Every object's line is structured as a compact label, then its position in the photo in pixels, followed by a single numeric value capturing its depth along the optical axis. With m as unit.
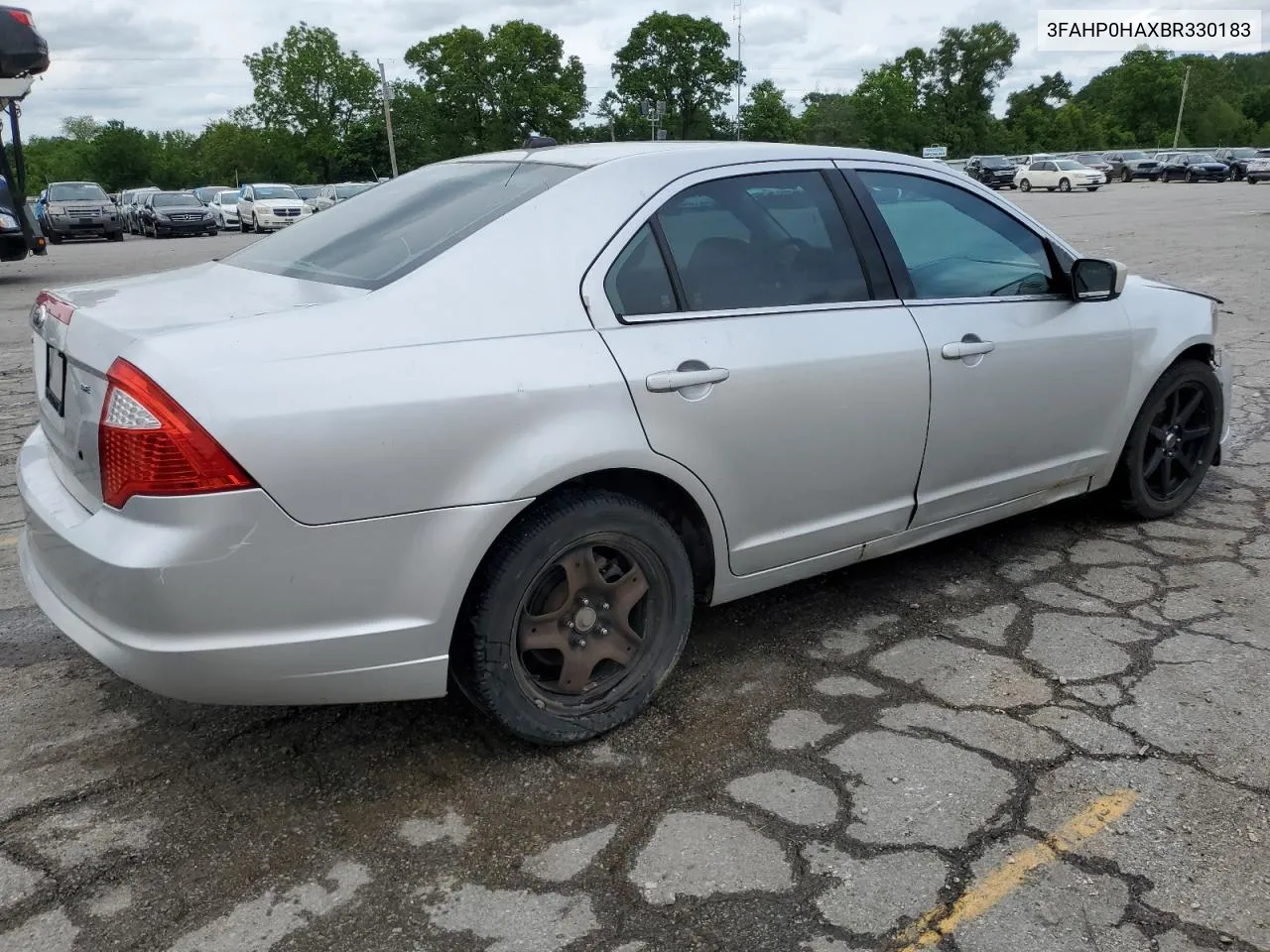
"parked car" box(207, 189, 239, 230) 33.81
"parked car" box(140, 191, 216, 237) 30.33
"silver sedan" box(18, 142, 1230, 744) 2.27
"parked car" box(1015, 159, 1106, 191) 40.81
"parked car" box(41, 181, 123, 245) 27.23
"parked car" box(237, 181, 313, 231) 30.75
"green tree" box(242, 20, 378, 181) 72.38
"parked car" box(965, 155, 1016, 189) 46.72
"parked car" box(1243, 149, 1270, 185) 42.06
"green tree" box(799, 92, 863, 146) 77.69
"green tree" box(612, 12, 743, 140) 80.75
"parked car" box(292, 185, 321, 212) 32.91
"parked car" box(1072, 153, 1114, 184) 50.12
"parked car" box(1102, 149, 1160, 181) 49.06
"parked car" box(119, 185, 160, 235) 33.53
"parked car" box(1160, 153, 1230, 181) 46.00
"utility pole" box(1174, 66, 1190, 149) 82.38
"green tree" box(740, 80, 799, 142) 80.06
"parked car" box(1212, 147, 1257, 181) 46.66
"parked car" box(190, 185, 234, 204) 36.99
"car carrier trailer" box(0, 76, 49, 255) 12.10
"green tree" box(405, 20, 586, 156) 74.69
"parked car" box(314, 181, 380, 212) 30.19
